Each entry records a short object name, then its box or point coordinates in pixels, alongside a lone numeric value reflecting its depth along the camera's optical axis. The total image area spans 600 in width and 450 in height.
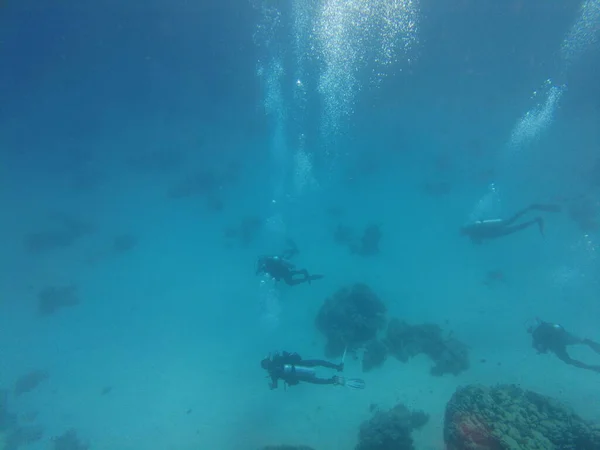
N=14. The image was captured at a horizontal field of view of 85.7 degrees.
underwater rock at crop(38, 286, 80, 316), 27.20
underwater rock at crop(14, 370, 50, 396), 22.44
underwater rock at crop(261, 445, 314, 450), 12.10
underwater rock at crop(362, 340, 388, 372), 15.60
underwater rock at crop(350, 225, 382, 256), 24.64
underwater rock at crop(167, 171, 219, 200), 34.91
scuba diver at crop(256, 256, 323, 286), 15.79
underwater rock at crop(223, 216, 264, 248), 29.31
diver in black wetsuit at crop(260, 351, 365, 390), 11.33
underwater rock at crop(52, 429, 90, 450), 17.64
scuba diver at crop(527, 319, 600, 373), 12.49
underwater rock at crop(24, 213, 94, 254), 31.97
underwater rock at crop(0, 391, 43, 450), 19.22
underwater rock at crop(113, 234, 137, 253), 31.12
